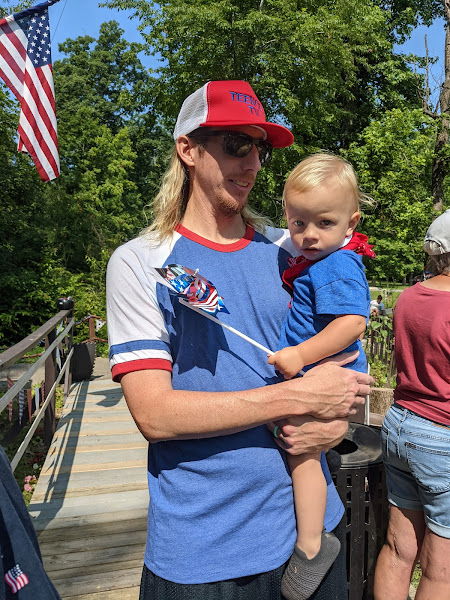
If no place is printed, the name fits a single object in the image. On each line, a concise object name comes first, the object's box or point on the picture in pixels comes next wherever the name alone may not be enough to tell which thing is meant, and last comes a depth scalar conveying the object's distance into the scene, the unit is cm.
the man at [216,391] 149
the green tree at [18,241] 1773
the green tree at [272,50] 1473
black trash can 262
